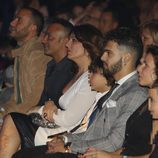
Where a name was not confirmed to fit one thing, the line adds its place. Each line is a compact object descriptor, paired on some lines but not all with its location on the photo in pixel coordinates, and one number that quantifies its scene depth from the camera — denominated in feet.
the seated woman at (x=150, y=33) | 29.07
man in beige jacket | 34.02
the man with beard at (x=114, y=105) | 24.58
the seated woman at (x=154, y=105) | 22.88
